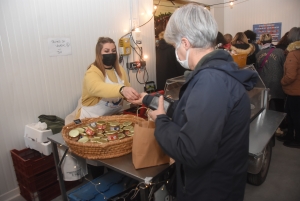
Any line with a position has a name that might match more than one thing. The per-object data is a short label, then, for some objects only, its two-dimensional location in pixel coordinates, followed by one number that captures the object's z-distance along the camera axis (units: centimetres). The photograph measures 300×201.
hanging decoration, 419
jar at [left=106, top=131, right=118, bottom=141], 151
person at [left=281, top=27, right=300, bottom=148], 303
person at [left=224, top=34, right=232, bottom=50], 453
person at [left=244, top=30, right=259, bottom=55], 421
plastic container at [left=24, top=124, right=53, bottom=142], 228
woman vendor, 199
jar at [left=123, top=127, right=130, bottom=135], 161
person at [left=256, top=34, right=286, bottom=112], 347
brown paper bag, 127
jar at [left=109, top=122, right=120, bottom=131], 166
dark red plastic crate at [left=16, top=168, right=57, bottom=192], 229
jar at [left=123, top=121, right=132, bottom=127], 173
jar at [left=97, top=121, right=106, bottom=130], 169
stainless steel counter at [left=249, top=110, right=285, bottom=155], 188
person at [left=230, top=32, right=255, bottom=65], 362
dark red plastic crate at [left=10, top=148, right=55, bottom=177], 224
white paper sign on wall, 253
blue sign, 512
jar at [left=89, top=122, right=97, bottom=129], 174
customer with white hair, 88
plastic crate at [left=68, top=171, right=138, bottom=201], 177
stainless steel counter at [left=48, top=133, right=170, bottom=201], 129
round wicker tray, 140
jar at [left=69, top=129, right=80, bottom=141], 157
